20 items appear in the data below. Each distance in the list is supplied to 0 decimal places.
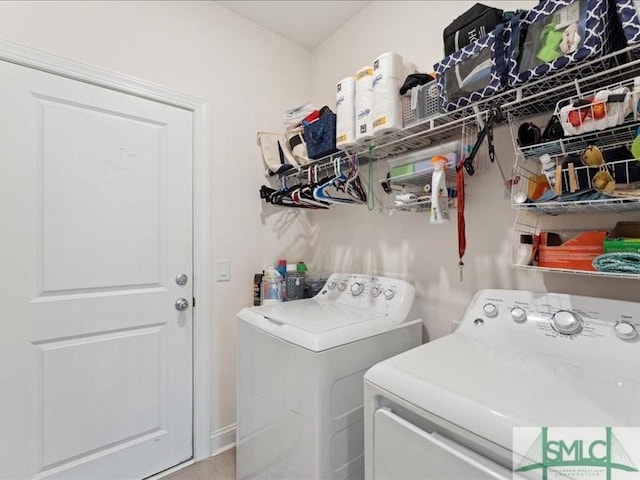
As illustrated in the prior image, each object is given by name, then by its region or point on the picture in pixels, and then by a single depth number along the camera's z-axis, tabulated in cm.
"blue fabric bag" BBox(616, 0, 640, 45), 83
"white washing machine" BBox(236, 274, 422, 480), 117
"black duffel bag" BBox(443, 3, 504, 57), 114
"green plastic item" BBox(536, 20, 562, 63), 94
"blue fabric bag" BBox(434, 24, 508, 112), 107
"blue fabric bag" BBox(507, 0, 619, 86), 87
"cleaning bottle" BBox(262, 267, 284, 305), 196
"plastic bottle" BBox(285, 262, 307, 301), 202
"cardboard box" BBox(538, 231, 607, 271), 103
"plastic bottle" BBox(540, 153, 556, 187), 104
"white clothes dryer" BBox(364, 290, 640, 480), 71
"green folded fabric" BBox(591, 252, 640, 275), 91
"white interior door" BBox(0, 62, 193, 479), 145
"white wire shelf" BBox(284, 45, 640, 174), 92
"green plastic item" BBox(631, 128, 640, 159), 84
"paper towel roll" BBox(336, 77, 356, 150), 158
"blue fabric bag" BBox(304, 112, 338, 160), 174
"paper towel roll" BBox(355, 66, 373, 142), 150
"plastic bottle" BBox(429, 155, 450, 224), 132
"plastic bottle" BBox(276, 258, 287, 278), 210
